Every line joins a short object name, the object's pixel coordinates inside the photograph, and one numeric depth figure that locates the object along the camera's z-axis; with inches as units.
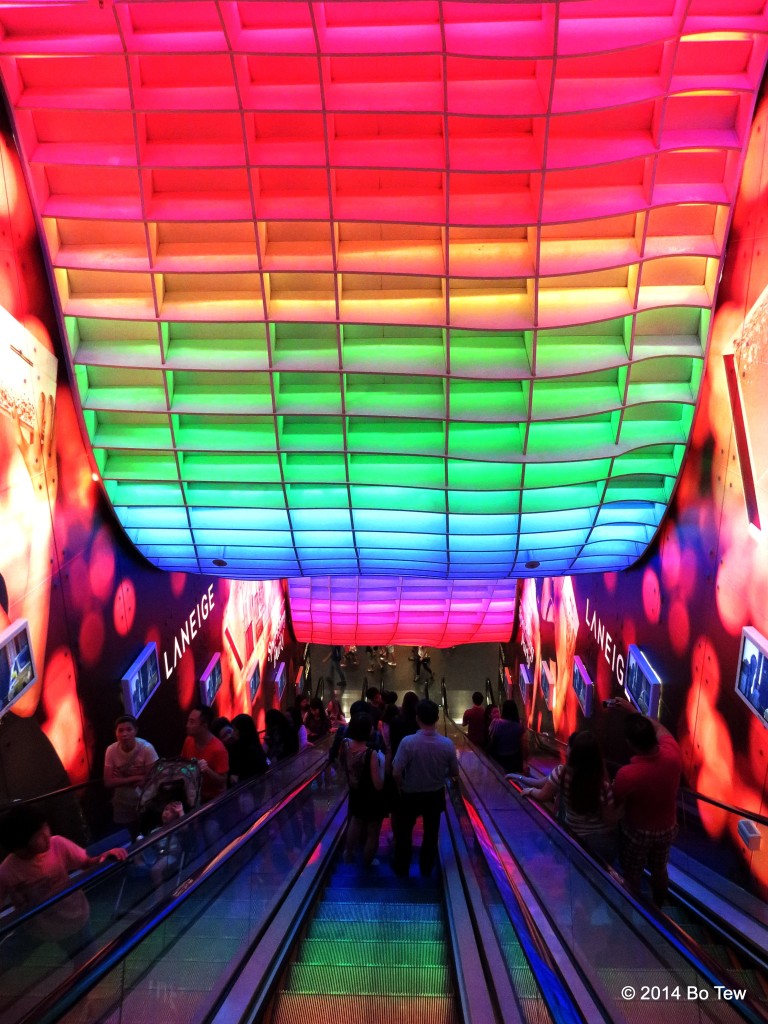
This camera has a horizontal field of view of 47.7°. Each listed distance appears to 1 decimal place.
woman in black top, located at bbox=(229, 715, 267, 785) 315.9
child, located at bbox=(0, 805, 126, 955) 170.7
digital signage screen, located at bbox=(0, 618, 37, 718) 295.3
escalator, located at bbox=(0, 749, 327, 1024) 124.8
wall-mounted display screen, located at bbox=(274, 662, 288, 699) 935.0
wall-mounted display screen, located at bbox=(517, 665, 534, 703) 853.4
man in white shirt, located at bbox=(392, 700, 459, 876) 245.9
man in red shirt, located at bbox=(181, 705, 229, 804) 298.7
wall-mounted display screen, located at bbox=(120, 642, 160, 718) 437.0
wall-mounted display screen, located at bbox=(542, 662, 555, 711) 729.0
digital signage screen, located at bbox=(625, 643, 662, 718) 425.1
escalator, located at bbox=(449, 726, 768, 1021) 129.0
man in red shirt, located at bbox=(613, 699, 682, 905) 197.2
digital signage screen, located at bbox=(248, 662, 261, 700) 775.1
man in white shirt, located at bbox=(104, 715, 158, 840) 276.1
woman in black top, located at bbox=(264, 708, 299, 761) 391.2
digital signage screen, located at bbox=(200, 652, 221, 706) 593.9
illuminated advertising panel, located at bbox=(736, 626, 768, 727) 287.4
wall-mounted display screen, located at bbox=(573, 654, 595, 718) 577.1
